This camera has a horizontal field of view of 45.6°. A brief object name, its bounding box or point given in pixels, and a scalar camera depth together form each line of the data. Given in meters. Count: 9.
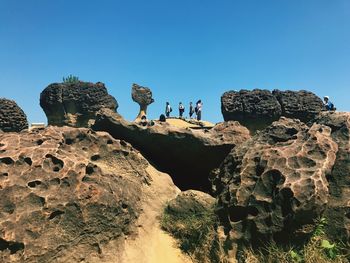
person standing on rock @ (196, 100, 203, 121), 29.34
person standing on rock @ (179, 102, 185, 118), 30.20
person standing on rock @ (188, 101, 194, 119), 30.25
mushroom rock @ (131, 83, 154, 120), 26.14
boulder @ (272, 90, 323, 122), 17.73
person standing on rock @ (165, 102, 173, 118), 31.30
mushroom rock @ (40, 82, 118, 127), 21.84
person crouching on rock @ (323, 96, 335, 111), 14.25
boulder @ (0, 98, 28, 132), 15.23
